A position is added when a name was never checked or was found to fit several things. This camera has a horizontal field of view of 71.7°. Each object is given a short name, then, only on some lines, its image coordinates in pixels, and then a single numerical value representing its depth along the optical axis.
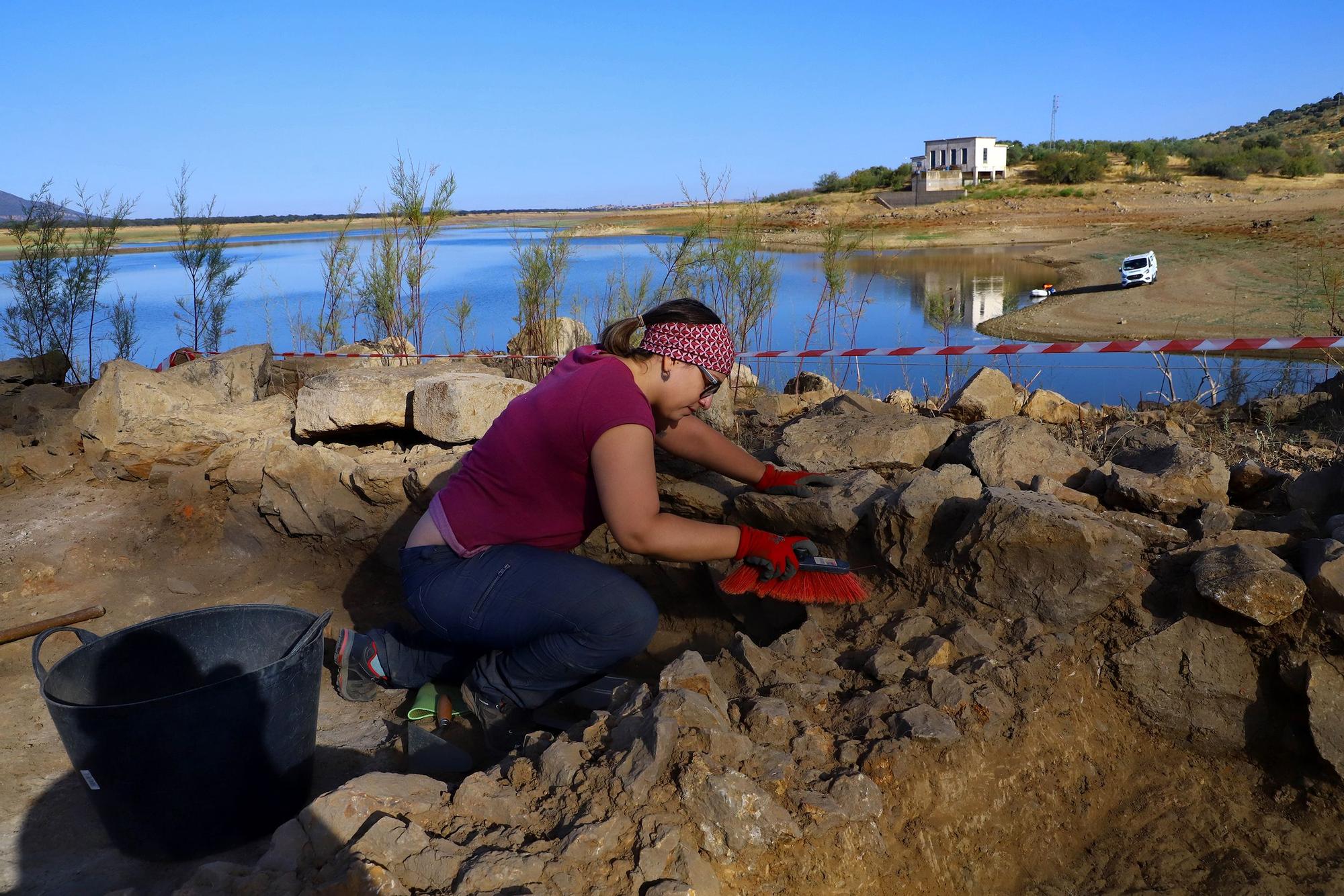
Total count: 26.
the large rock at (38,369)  6.88
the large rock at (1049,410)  5.21
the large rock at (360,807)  1.84
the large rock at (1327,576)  2.18
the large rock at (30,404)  5.39
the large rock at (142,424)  4.56
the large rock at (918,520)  2.72
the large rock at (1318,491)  2.82
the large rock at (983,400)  4.96
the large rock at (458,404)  4.39
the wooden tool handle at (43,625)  3.28
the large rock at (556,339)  7.18
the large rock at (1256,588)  2.22
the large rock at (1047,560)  2.42
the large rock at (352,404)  4.65
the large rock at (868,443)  3.57
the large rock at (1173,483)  2.88
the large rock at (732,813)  1.82
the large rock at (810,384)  6.64
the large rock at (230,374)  5.10
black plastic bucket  2.18
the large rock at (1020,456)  3.23
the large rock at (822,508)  2.93
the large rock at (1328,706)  2.10
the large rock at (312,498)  4.14
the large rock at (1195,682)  2.28
